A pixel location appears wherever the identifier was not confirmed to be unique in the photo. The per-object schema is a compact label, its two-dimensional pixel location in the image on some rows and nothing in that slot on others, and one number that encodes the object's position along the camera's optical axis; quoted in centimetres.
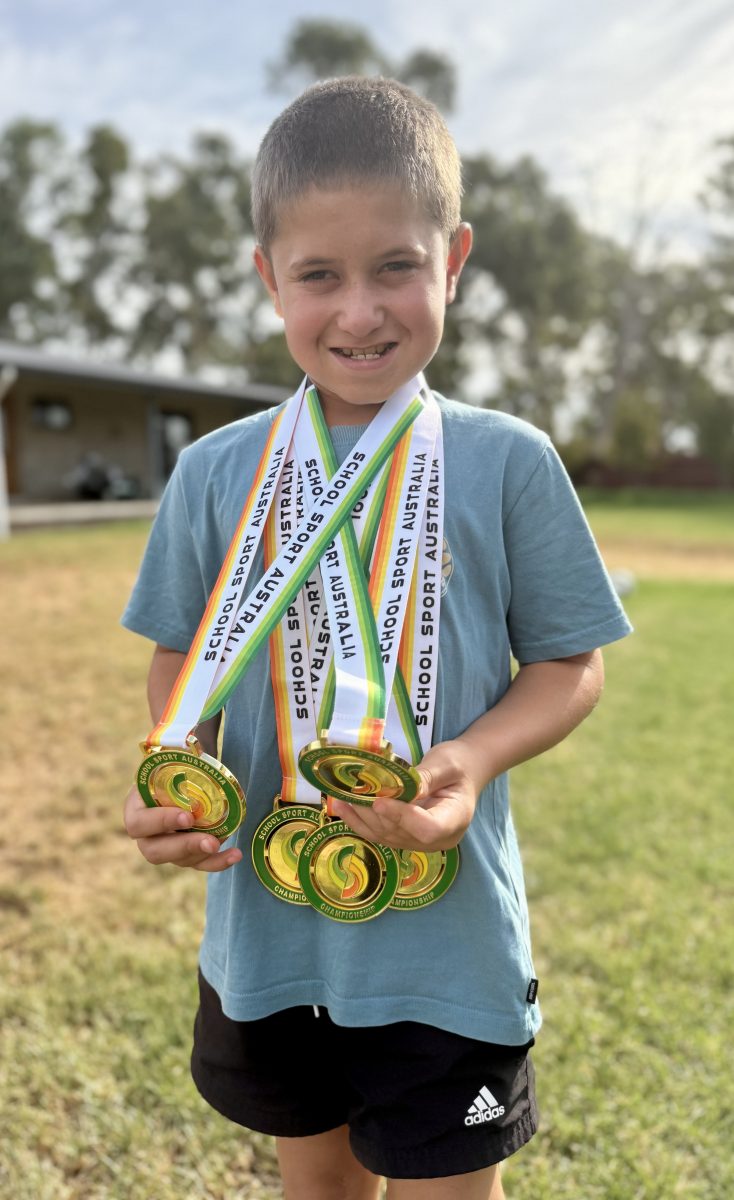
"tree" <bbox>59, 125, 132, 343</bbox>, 3475
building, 2027
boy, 121
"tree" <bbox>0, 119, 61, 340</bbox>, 3575
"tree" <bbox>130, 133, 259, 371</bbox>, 3431
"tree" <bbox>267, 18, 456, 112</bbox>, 3175
